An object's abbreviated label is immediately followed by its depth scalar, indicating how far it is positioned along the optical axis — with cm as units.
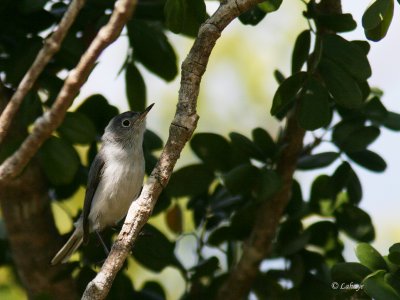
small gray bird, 862
